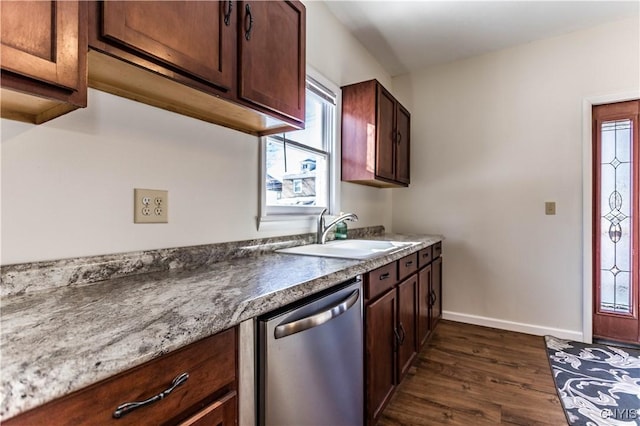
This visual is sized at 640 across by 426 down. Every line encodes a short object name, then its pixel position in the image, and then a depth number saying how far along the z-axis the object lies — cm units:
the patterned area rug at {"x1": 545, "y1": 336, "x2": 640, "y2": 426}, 164
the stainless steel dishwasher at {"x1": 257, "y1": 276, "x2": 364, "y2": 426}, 87
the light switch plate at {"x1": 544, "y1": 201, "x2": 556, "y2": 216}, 264
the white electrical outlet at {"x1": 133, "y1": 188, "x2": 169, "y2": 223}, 112
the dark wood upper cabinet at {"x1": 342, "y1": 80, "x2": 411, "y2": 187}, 235
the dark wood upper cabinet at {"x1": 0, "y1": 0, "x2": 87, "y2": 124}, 62
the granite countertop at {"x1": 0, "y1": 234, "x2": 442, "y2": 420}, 47
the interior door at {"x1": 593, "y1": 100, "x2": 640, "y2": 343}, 245
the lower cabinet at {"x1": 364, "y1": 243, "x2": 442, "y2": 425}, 144
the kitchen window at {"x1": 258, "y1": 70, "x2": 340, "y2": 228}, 183
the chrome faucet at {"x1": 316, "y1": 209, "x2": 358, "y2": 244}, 205
